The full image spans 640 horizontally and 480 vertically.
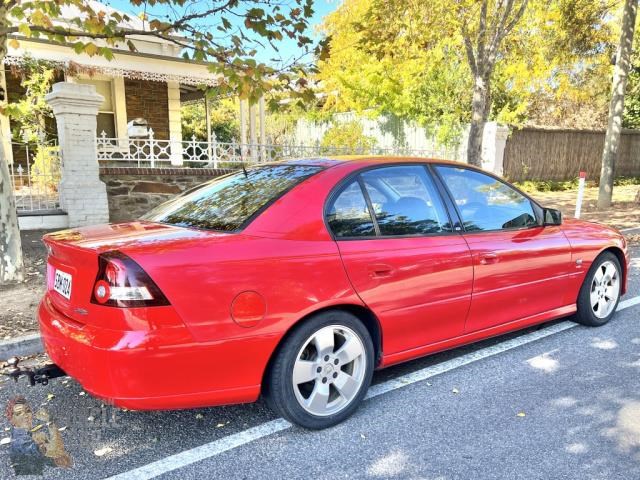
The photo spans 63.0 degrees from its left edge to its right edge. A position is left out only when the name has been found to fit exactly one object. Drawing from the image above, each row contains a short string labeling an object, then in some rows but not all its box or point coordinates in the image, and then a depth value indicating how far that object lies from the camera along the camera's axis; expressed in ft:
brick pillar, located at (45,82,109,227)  25.63
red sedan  8.13
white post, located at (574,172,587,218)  31.26
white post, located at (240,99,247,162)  48.25
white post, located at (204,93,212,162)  49.58
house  38.29
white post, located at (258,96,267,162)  45.09
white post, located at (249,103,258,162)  41.98
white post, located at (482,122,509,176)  47.85
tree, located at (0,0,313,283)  16.78
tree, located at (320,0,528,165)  29.35
